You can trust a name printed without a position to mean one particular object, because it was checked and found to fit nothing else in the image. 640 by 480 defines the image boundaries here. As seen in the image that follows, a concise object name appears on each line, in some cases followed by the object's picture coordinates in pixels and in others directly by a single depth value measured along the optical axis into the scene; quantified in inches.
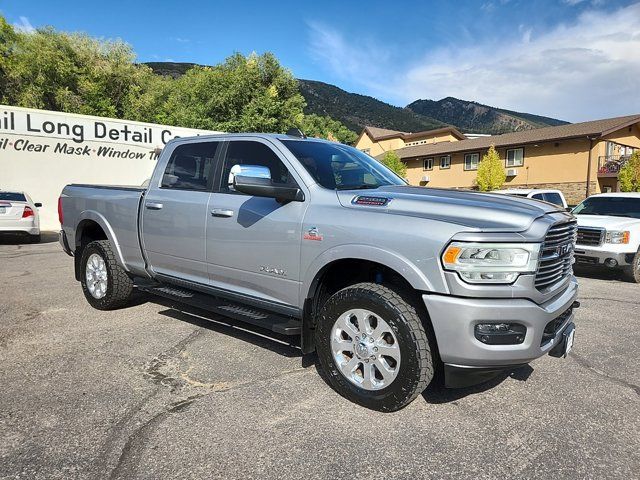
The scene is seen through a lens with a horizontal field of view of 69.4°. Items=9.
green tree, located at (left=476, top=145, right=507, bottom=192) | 1220.5
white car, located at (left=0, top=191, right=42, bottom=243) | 436.8
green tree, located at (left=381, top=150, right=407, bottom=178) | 1494.8
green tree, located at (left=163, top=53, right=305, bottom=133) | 1117.1
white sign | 615.5
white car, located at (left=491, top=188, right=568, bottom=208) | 458.0
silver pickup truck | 106.7
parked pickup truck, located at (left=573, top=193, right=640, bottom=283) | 320.8
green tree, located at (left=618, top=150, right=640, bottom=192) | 991.0
